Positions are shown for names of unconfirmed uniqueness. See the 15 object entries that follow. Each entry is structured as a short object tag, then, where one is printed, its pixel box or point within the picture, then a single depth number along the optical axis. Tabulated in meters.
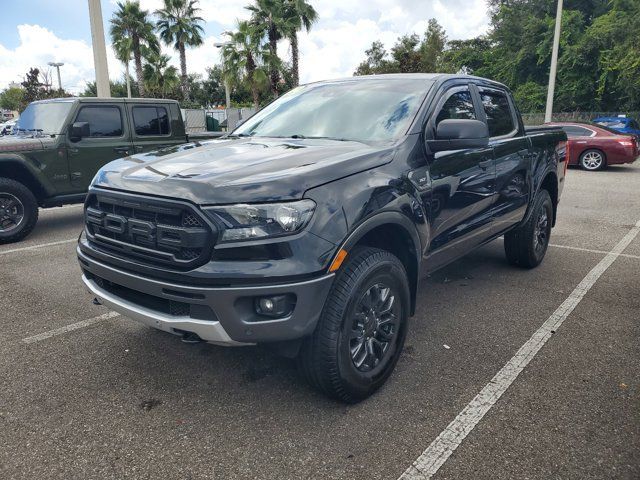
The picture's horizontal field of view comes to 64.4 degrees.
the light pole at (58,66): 47.03
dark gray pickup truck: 2.34
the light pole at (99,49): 11.44
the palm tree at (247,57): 28.98
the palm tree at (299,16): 28.48
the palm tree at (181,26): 35.84
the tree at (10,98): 73.88
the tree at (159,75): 39.66
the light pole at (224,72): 30.19
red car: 14.30
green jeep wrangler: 6.49
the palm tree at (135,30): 36.09
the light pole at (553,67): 19.88
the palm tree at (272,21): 28.31
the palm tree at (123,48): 37.28
